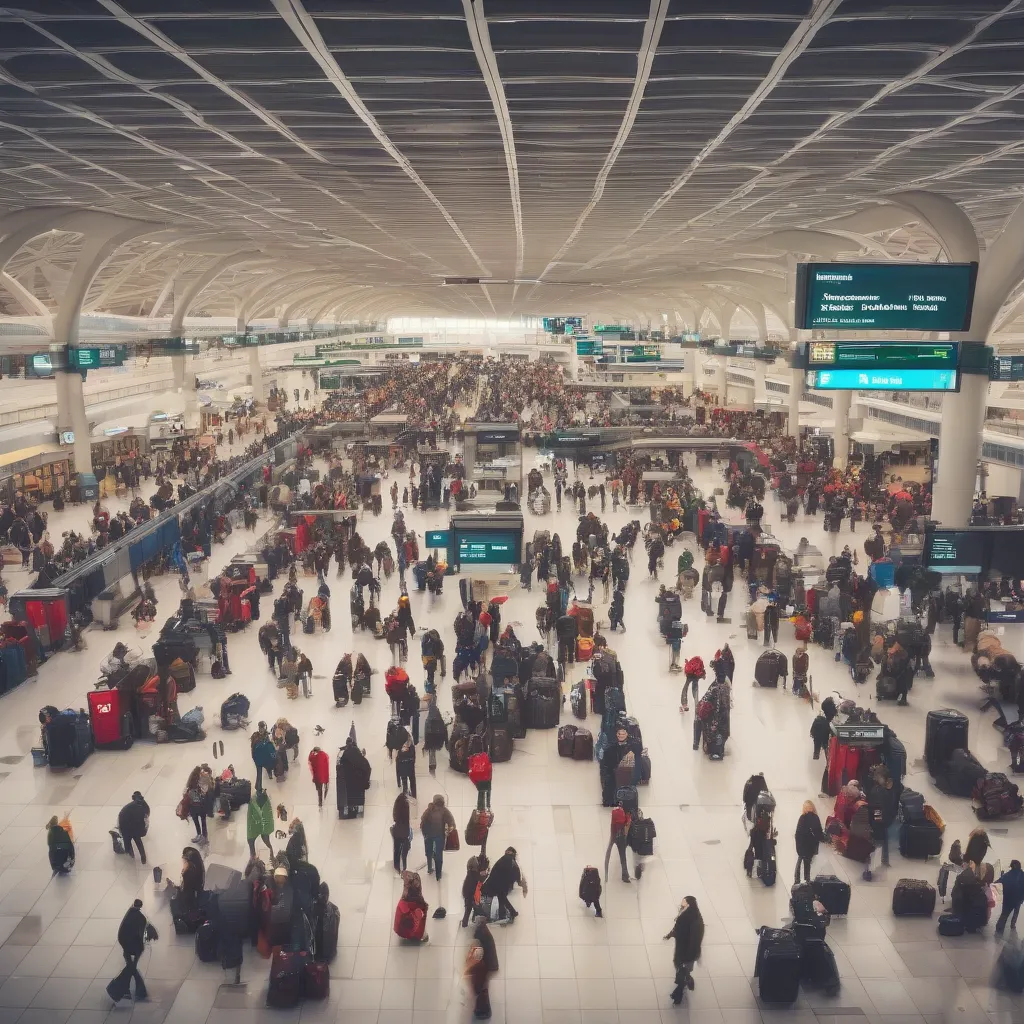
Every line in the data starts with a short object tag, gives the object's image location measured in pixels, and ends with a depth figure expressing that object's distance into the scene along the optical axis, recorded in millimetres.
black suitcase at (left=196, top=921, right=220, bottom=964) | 7797
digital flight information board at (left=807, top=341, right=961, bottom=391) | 12664
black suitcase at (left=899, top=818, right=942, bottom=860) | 9305
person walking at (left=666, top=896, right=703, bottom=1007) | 7324
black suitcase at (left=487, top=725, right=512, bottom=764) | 11422
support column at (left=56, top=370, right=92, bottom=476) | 26375
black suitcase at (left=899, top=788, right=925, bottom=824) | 9398
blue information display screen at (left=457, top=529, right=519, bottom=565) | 17047
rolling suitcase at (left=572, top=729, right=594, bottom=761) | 11508
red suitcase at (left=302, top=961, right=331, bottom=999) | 7277
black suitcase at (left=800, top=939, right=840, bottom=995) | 7445
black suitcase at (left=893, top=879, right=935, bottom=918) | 8375
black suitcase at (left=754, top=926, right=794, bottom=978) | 7379
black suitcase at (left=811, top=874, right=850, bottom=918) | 8359
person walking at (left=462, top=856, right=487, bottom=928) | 8141
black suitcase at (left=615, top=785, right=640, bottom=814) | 9367
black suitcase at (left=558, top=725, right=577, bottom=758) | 11562
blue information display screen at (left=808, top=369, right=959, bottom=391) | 12766
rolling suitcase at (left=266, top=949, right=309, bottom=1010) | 7203
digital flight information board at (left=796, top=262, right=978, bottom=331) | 11695
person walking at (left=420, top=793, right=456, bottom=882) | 8930
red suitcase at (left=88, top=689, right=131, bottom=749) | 11898
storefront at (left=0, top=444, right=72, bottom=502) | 26195
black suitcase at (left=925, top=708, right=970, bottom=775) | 10891
